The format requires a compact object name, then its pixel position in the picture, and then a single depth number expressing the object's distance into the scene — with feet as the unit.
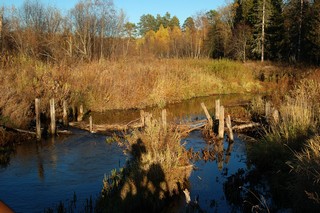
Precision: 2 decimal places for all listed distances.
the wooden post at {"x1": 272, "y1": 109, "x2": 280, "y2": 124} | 33.54
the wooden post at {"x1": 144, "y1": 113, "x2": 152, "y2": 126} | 29.22
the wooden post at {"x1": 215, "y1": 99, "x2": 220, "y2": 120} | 42.04
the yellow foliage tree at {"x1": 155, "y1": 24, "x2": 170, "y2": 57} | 206.45
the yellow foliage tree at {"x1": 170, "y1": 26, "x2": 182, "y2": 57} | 191.06
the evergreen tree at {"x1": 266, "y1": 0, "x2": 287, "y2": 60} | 135.95
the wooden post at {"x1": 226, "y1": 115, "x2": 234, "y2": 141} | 38.40
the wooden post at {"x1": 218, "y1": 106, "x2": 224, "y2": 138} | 37.60
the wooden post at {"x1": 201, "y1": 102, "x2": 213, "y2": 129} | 41.96
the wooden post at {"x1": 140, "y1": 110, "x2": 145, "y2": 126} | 42.32
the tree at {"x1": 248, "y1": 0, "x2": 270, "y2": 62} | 141.12
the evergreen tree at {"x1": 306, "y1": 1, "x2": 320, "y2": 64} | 112.78
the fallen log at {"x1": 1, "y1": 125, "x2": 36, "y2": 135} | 38.45
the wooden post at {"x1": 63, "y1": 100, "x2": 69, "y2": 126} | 47.60
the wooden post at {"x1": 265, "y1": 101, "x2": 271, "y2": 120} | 40.63
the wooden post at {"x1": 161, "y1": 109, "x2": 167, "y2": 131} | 34.43
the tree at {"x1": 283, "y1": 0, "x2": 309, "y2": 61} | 120.06
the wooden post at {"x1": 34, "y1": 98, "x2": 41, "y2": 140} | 39.14
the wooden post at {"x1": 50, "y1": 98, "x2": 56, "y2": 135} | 40.65
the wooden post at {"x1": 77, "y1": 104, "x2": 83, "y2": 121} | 51.30
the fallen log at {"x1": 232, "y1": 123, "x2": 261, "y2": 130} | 42.59
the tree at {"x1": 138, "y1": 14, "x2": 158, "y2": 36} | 334.24
